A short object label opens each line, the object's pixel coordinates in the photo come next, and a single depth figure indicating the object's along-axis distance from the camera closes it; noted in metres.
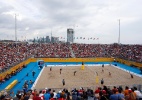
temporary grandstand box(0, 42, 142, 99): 14.07
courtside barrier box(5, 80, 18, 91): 12.02
